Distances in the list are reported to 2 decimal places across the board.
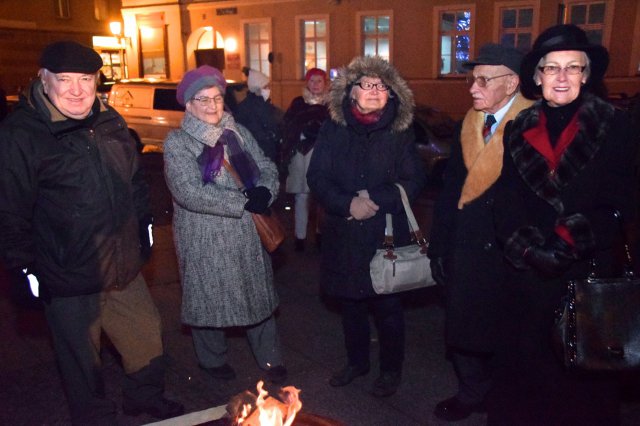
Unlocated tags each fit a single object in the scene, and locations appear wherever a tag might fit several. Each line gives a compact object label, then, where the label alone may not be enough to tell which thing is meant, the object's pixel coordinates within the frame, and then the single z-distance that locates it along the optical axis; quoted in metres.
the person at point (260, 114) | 7.98
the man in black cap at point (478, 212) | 3.51
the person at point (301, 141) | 7.18
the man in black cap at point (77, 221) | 3.22
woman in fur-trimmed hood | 3.98
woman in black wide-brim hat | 2.94
